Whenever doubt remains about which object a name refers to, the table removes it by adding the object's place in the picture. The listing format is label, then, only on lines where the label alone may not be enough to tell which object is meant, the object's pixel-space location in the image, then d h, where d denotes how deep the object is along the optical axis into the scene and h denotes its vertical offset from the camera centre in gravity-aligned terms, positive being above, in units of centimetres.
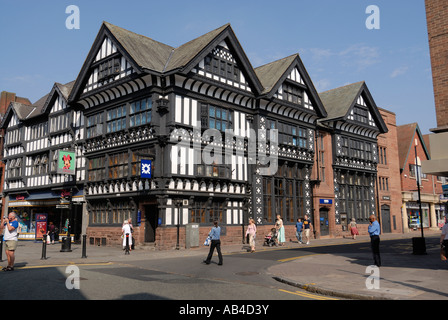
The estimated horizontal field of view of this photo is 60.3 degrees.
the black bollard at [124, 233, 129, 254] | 1980 -170
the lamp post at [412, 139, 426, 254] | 1799 -161
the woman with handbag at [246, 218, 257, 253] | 2094 -109
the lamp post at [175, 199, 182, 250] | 2206 +18
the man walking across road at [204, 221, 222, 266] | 1521 -102
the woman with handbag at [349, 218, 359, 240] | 3166 -160
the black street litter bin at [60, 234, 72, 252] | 2069 -161
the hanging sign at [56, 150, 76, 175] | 2542 +345
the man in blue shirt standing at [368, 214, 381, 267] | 1357 -91
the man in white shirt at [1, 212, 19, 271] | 1273 -82
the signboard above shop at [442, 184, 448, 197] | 1732 +94
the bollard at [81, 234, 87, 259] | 1746 -160
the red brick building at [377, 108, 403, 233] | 3991 +335
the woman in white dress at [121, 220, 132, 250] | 2036 -84
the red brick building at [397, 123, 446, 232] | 4381 +295
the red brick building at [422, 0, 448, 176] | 1187 +443
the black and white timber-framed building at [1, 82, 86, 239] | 2886 +491
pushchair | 2458 -166
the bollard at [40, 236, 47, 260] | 1664 -163
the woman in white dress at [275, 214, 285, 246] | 2459 -130
